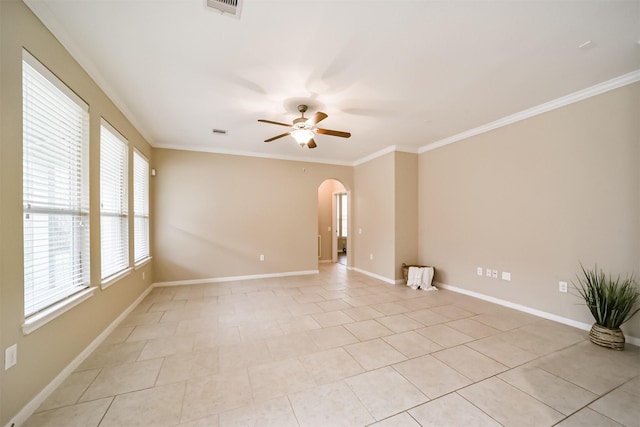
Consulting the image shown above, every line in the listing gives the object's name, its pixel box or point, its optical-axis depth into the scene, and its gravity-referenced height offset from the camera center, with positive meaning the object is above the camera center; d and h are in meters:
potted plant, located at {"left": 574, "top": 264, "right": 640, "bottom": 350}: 2.41 -0.93
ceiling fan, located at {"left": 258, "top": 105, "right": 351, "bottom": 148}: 3.07 +1.05
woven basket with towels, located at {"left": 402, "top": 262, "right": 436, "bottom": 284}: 4.79 -1.14
